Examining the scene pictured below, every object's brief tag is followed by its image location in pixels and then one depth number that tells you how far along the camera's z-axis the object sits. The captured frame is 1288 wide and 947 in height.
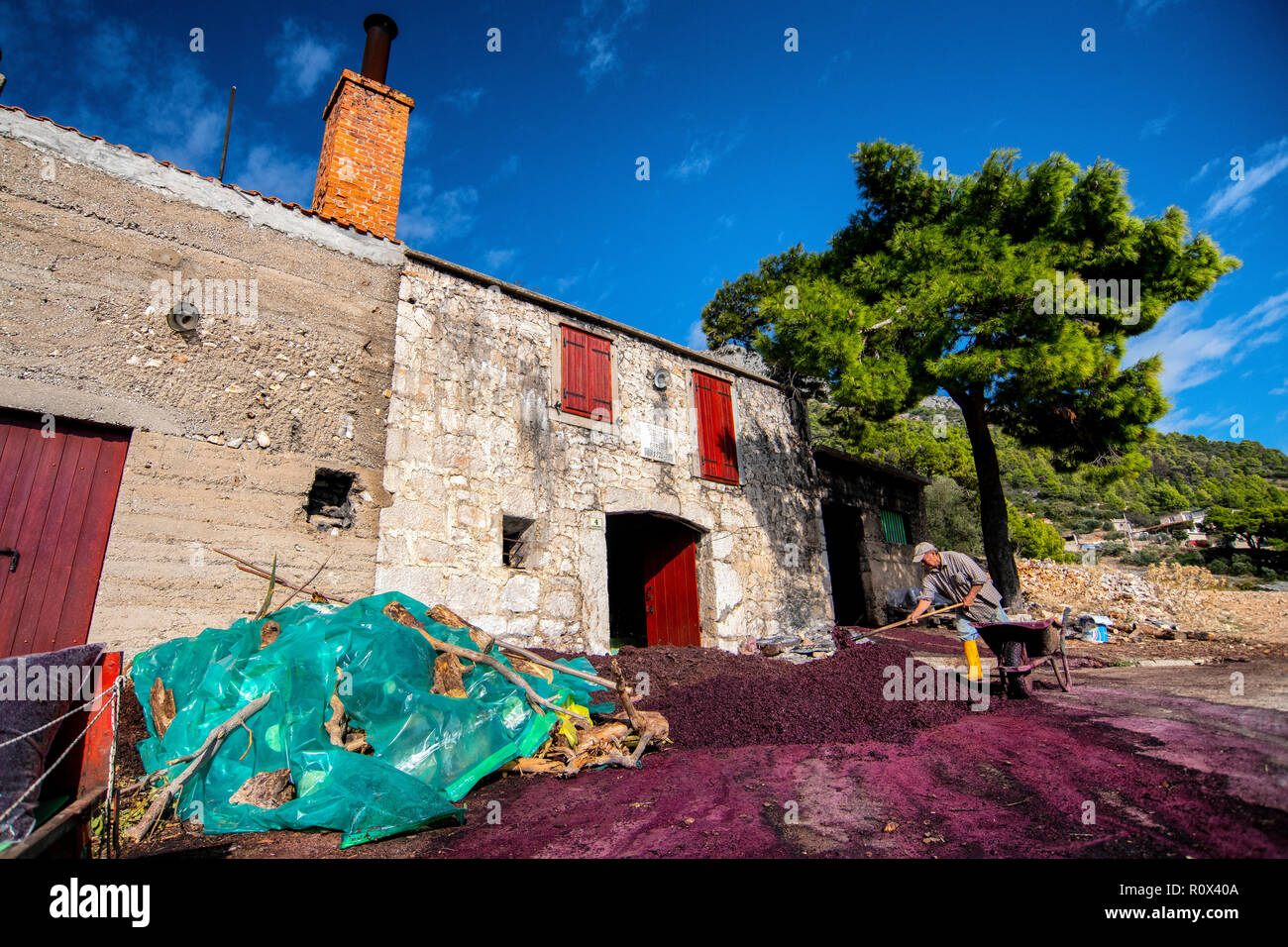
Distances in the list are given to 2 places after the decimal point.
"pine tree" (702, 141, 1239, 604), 9.55
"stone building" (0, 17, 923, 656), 4.91
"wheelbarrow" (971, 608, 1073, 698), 5.27
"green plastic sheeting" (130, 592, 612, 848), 3.13
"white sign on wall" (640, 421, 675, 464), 8.84
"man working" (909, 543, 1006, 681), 5.74
